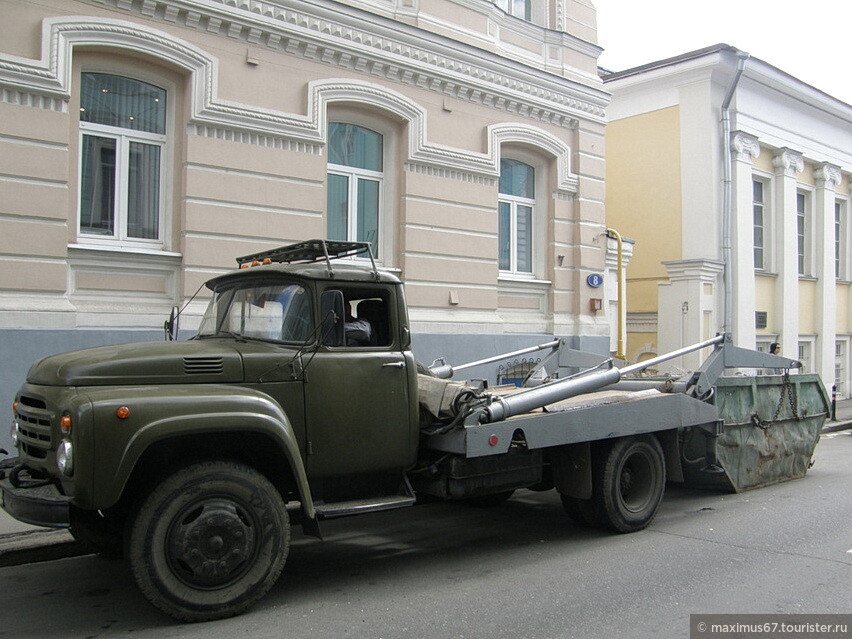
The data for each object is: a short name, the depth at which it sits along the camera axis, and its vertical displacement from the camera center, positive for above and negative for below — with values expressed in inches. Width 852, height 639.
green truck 190.2 -26.0
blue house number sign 567.8 +44.3
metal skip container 331.0 -38.2
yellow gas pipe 591.5 +42.1
